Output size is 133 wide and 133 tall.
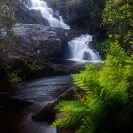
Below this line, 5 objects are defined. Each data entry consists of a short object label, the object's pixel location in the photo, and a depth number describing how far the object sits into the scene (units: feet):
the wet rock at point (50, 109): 25.84
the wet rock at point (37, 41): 60.54
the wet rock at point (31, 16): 88.94
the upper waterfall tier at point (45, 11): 95.28
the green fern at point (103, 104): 10.39
